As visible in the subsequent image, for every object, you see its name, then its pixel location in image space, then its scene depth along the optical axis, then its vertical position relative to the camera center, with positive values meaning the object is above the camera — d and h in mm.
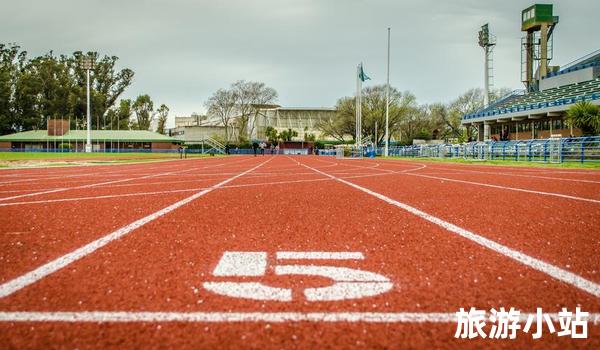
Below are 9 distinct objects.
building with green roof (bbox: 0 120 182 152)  69525 +3134
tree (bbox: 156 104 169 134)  108312 +10266
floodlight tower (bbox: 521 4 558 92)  55781 +17090
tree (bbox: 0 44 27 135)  76750 +13185
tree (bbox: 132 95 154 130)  99312 +11554
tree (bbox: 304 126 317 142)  106312 +5570
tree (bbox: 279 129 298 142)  103688 +6040
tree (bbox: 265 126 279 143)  100125 +5875
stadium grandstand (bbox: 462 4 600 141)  40031 +7477
